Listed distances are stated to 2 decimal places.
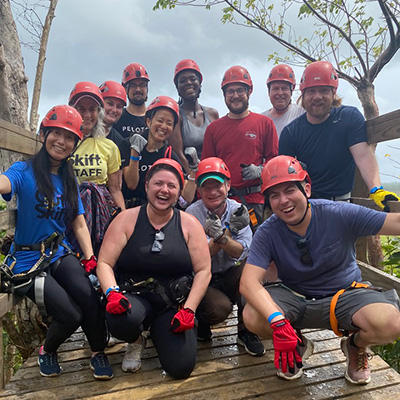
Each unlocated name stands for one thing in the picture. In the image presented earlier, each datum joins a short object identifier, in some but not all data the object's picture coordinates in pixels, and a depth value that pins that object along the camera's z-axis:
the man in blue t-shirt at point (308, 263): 2.86
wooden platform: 2.79
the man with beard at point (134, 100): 5.17
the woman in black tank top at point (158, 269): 3.05
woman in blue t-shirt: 3.05
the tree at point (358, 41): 6.82
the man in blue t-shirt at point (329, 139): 3.85
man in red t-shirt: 4.40
